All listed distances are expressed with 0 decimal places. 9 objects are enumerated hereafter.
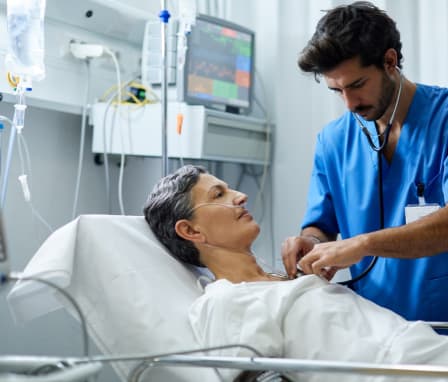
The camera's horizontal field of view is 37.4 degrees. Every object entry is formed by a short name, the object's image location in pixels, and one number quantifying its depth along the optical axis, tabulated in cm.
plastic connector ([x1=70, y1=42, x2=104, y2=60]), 282
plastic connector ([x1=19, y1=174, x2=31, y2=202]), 226
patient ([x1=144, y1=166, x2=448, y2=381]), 141
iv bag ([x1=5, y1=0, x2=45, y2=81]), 219
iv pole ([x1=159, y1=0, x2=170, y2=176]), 250
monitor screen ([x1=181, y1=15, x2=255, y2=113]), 294
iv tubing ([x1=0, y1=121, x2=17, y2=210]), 223
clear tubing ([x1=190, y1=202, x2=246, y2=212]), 186
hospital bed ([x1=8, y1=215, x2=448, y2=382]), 152
